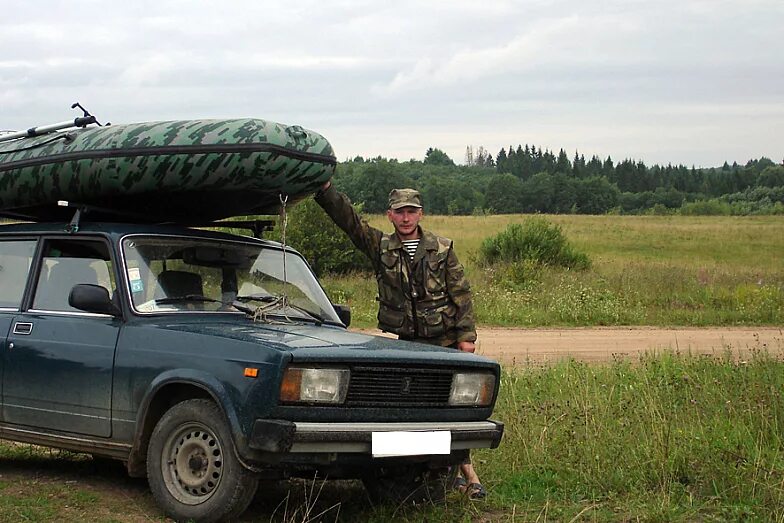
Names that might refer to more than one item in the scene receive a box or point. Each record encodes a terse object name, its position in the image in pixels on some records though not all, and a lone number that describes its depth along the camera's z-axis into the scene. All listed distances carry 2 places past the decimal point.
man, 7.07
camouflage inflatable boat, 6.12
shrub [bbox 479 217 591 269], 30.34
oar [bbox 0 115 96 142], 6.97
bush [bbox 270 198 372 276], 25.69
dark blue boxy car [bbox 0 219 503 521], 5.22
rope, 6.45
